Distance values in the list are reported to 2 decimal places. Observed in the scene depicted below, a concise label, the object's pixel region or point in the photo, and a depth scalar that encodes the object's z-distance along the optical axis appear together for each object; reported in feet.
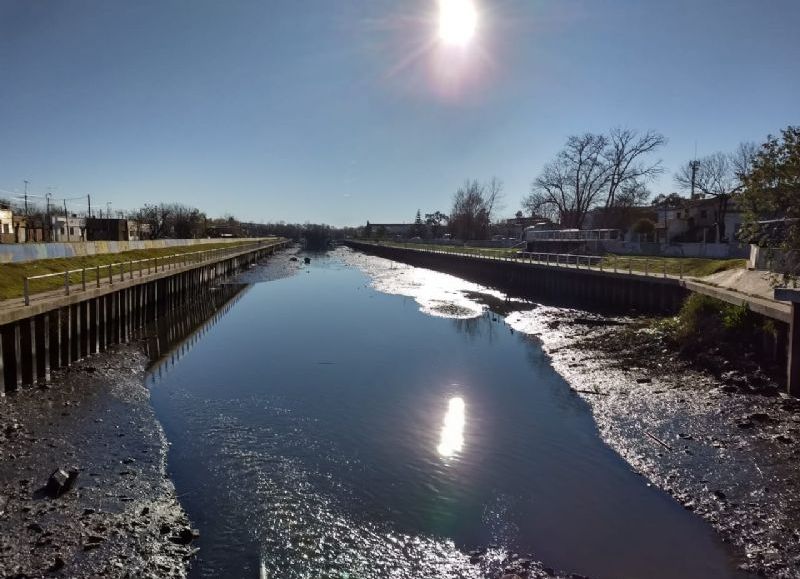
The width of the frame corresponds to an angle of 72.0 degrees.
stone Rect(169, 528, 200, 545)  28.09
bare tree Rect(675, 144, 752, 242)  209.67
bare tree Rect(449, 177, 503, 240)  440.86
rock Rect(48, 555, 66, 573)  24.04
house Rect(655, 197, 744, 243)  209.15
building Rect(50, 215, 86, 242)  295.28
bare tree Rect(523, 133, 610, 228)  283.79
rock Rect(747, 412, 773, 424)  42.09
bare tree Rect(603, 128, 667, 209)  268.21
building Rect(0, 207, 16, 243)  234.58
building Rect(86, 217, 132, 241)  346.54
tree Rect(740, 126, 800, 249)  47.70
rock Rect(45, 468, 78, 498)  30.71
